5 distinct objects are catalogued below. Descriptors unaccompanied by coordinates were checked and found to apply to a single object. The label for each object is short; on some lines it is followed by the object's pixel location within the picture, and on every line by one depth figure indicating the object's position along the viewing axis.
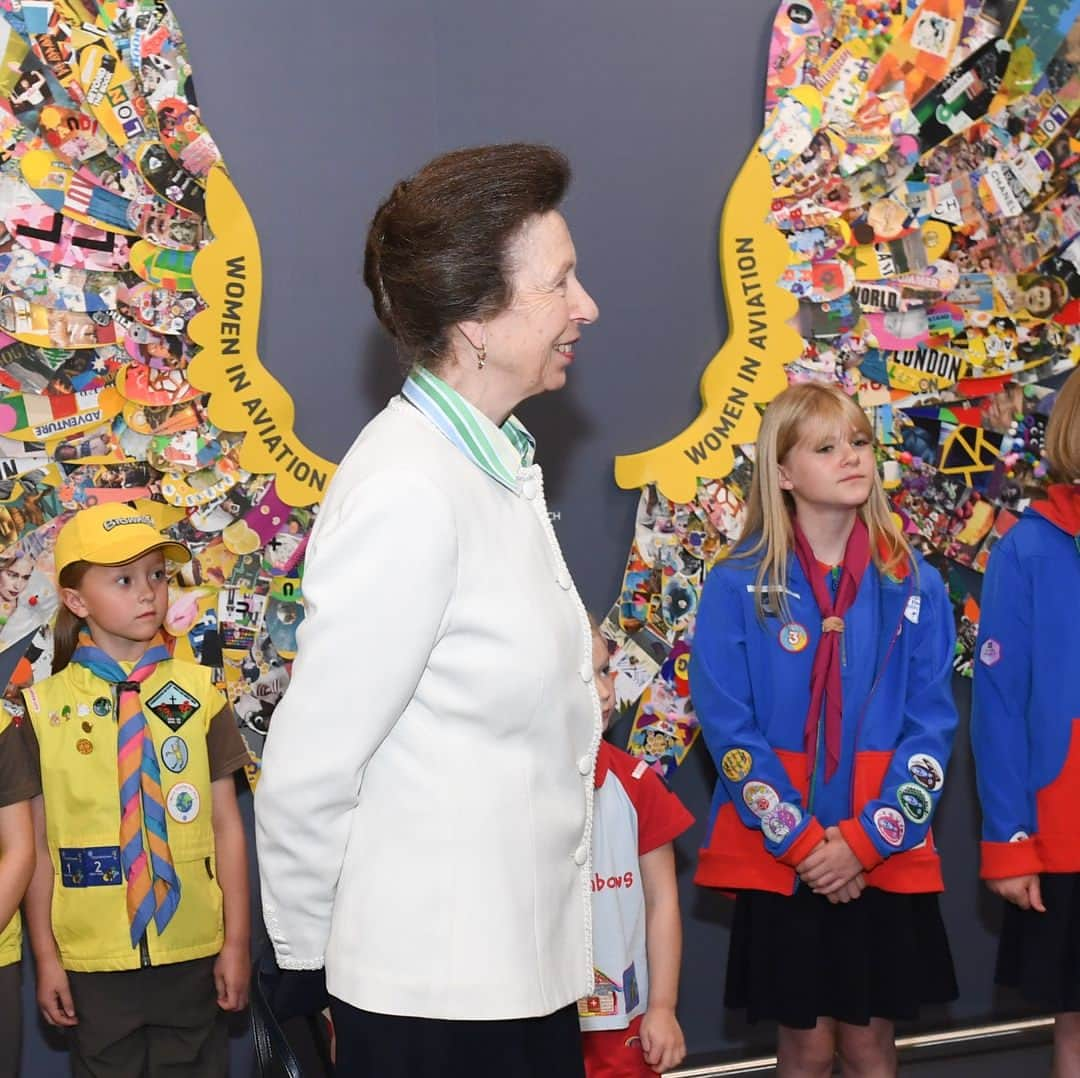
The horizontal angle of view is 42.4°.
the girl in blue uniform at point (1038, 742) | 2.19
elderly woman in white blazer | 1.26
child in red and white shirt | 1.93
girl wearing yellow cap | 2.12
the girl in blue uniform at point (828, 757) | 2.19
